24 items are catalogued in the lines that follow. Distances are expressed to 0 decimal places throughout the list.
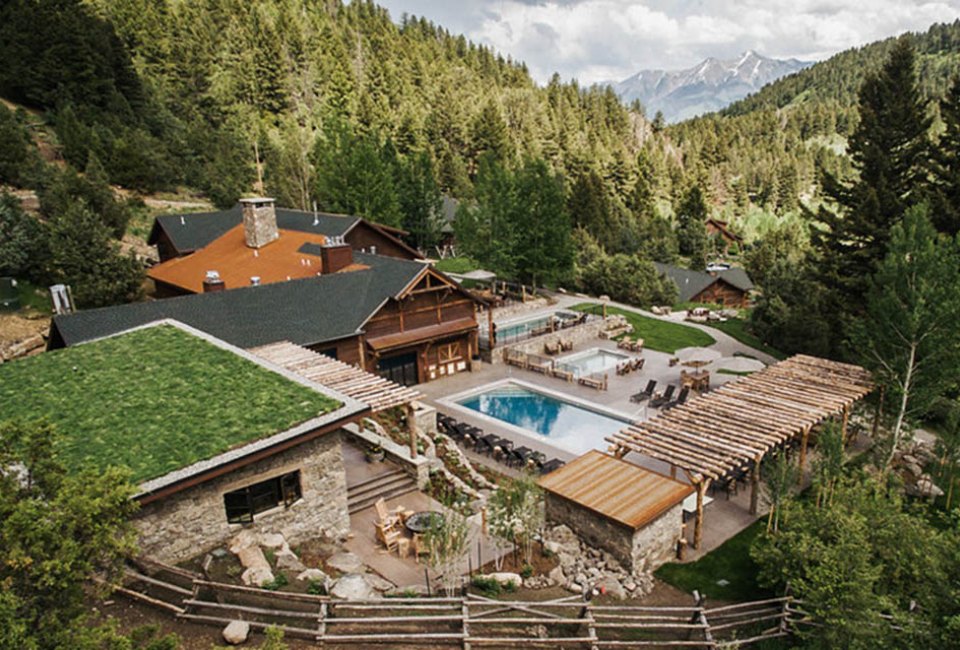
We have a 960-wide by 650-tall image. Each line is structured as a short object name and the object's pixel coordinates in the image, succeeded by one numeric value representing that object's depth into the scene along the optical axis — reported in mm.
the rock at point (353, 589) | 9047
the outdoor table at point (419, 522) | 11584
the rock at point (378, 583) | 9664
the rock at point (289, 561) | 10117
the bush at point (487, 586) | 9930
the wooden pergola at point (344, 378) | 14344
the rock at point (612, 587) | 10709
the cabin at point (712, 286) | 47969
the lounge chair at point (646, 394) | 22097
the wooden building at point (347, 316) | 18578
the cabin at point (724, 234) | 80750
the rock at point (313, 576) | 9662
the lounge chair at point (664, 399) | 21500
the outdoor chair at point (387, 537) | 11727
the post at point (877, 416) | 16641
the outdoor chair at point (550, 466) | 16125
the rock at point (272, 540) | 10477
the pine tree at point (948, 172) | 21906
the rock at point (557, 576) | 10688
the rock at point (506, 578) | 10211
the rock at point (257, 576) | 9195
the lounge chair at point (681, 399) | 21444
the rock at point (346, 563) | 10594
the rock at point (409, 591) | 9344
